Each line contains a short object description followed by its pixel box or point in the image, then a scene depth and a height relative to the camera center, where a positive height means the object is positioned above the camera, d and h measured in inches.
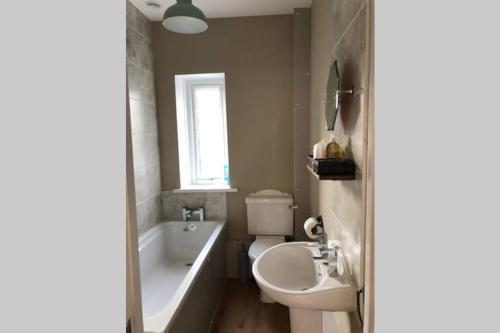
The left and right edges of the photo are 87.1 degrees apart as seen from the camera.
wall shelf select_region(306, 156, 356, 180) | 39.9 -3.3
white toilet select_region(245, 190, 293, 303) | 100.4 -26.1
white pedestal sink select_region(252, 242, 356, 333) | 40.6 -24.1
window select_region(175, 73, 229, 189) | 109.5 +7.3
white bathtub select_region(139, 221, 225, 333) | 55.2 -37.1
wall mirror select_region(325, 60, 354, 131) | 44.9 +9.4
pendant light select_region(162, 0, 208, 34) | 61.1 +31.7
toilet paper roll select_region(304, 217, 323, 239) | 62.4 -19.1
